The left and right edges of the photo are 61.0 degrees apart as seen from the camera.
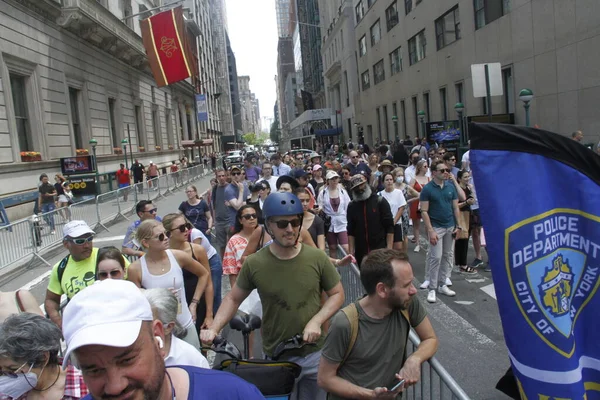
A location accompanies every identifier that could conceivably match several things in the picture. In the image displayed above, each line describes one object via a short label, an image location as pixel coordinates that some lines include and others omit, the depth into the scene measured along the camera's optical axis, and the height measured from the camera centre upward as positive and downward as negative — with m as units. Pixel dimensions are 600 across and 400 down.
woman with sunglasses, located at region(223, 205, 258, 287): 5.57 -1.00
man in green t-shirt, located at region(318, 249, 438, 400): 2.83 -1.13
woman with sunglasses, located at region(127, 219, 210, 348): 4.14 -0.91
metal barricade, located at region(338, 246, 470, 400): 2.72 -1.47
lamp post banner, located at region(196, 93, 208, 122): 60.31 +5.52
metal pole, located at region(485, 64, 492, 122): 9.66 +0.95
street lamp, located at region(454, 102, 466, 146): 19.03 +0.23
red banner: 27.95 +6.27
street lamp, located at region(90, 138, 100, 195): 23.98 +0.98
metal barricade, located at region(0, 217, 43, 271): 10.63 -1.53
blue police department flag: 1.92 -0.50
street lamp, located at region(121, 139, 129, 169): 29.14 +1.03
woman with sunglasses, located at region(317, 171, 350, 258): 7.87 -1.03
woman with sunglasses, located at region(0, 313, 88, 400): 2.68 -1.02
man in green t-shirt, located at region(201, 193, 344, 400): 3.40 -0.94
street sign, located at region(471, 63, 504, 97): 9.83 +1.01
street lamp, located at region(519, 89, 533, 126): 12.66 +0.78
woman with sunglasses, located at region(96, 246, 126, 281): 4.14 -0.83
